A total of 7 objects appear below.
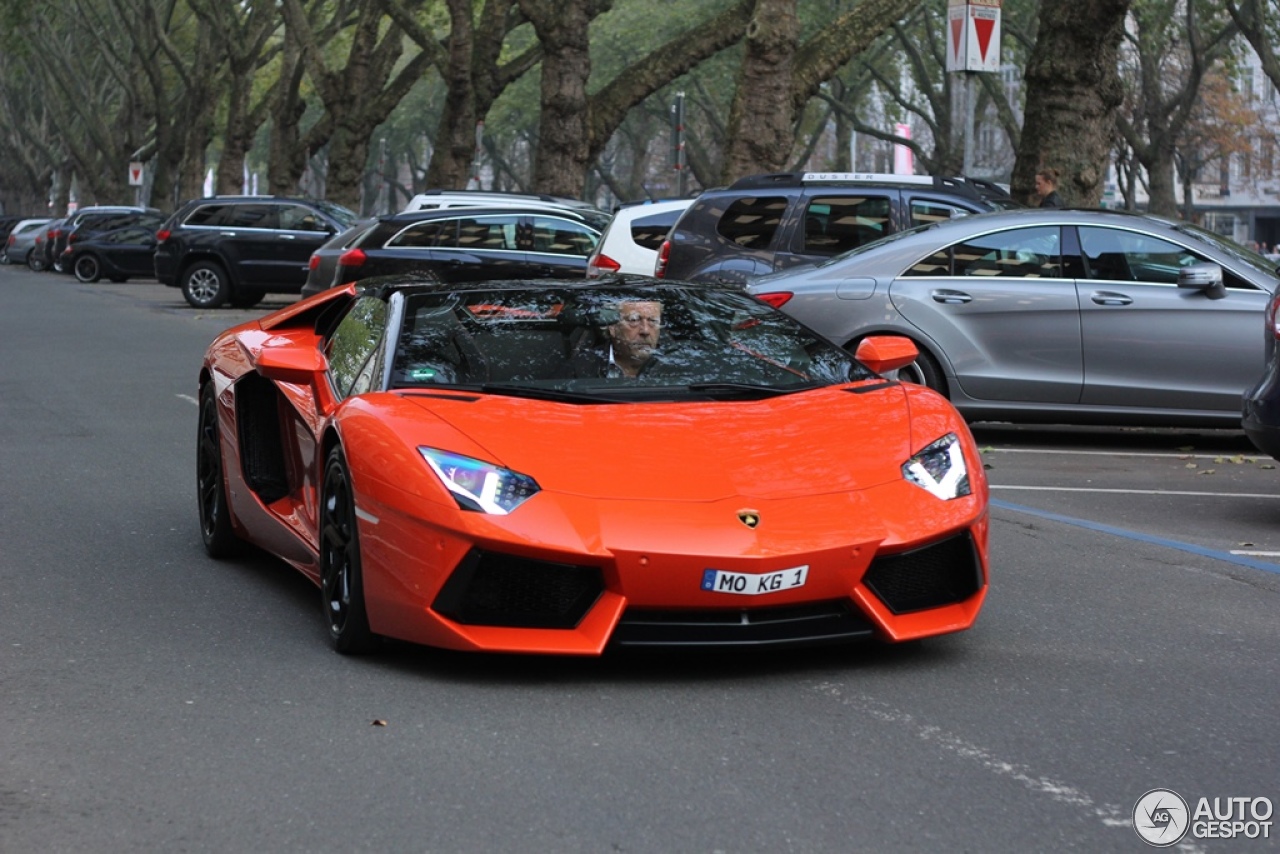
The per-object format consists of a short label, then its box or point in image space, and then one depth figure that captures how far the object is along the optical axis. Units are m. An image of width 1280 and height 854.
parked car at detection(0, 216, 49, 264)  60.53
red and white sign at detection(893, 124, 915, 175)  84.44
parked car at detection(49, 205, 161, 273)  45.94
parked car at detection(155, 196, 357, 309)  31.55
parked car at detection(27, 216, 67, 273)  54.31
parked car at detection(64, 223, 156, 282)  45.28
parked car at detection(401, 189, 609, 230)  23.34
